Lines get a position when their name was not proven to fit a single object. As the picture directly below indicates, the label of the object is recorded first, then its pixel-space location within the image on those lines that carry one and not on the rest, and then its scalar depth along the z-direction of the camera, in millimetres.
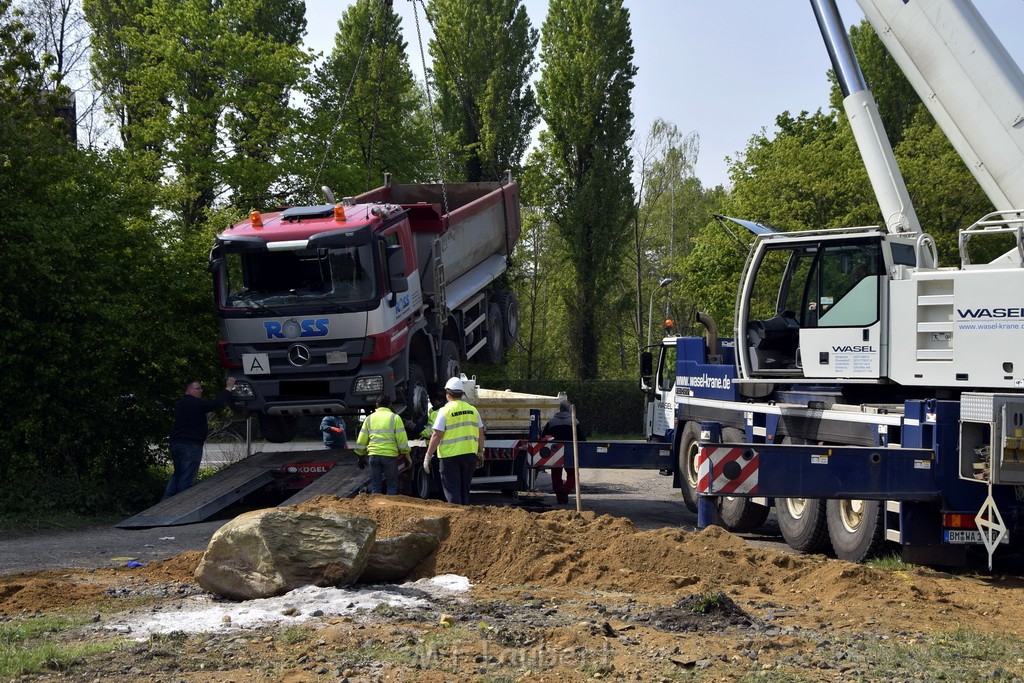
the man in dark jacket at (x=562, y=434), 15906
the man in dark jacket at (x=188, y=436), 13734
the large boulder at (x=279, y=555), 7941
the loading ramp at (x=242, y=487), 12381
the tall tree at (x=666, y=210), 54969
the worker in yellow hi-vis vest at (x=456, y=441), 11711
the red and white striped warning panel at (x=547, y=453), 14227
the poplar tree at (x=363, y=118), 29312
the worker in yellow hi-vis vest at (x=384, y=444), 12367
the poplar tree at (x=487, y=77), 37406
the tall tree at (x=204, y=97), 27703
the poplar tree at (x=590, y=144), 37781
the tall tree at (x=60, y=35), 27759
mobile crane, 9281
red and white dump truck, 12883
